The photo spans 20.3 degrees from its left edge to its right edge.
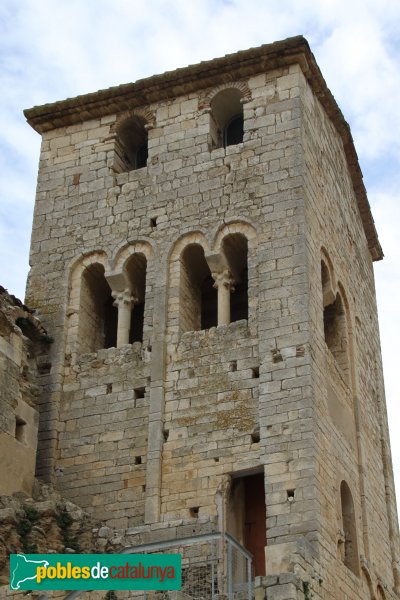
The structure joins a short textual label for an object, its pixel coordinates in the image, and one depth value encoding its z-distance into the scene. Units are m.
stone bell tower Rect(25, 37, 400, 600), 16.25
